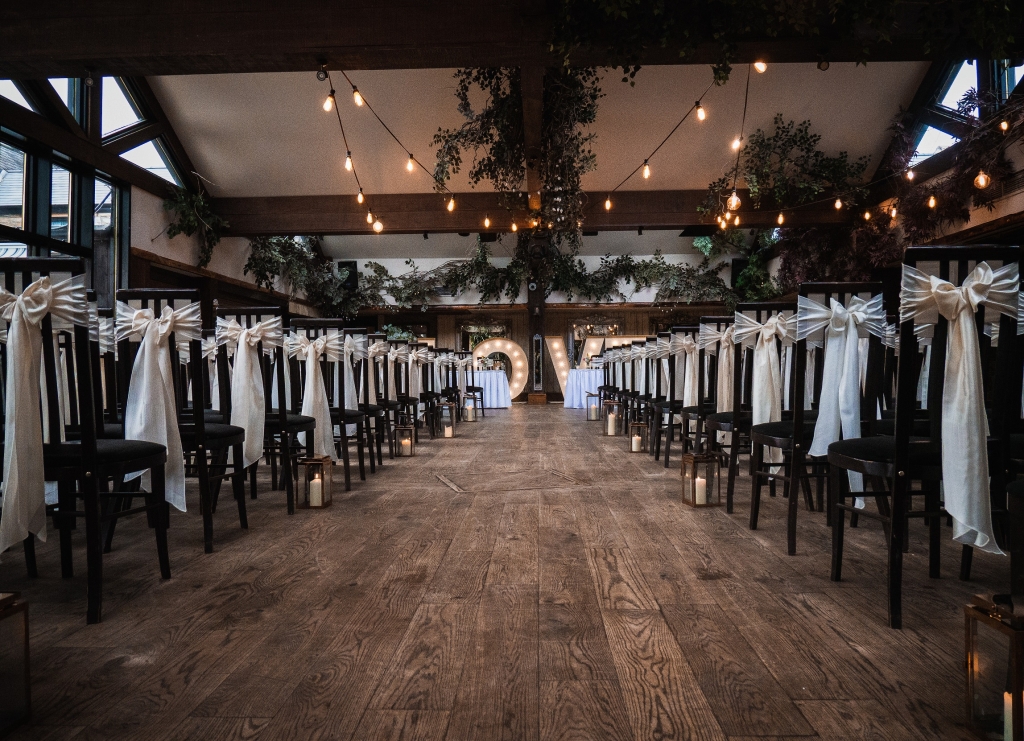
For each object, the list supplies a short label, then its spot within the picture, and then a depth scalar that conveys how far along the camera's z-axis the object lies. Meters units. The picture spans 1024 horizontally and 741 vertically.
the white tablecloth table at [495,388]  12.39
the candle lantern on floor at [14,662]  1.25
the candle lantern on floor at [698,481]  3.37
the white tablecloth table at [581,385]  11.95
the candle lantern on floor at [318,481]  3.43
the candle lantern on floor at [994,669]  1.10
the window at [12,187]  6.21
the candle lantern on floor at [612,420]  7.35
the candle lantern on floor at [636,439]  5.76
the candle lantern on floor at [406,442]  5.73
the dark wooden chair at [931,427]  1.76
